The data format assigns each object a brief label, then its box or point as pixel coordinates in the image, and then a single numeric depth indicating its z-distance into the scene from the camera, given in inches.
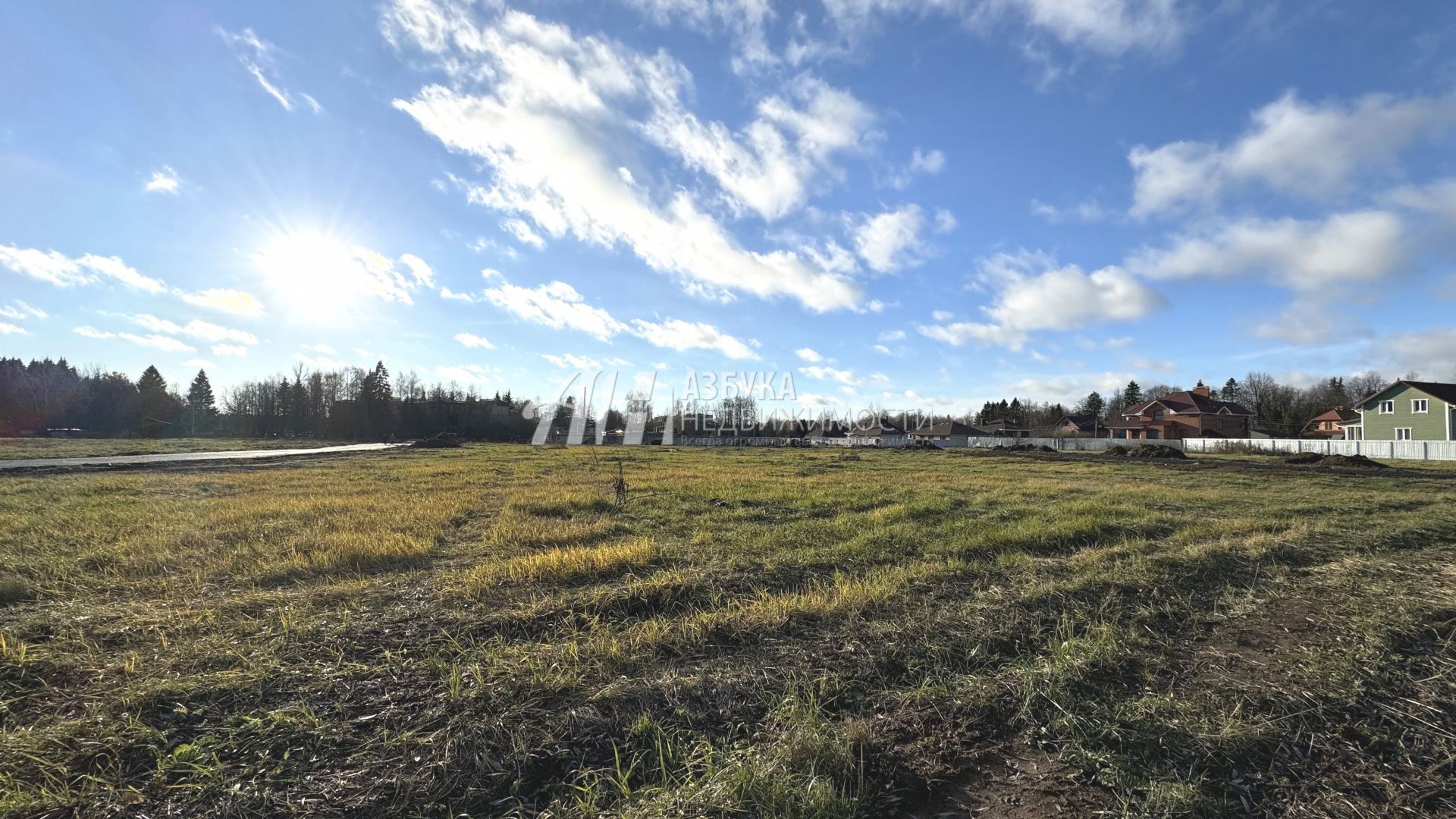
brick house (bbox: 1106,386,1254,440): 2539.4
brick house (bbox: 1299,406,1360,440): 2529.5
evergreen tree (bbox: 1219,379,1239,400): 3734.5
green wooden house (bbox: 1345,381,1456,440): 1595.7
